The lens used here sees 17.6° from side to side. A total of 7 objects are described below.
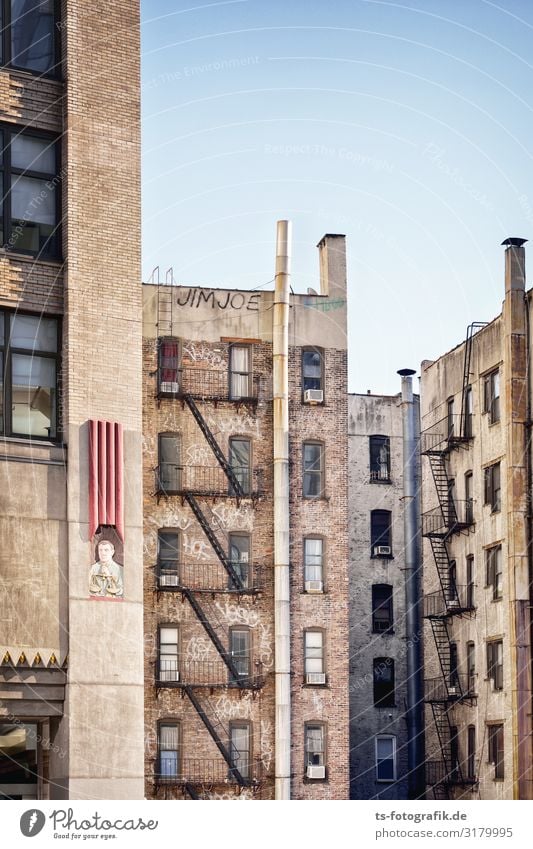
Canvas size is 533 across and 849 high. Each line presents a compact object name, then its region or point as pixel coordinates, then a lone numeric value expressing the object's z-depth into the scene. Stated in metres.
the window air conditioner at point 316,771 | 56.72
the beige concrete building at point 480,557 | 57.25
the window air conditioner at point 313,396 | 59.31
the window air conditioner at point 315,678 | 57.78
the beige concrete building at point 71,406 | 37.59
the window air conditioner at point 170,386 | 57.69
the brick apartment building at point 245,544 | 56.00
